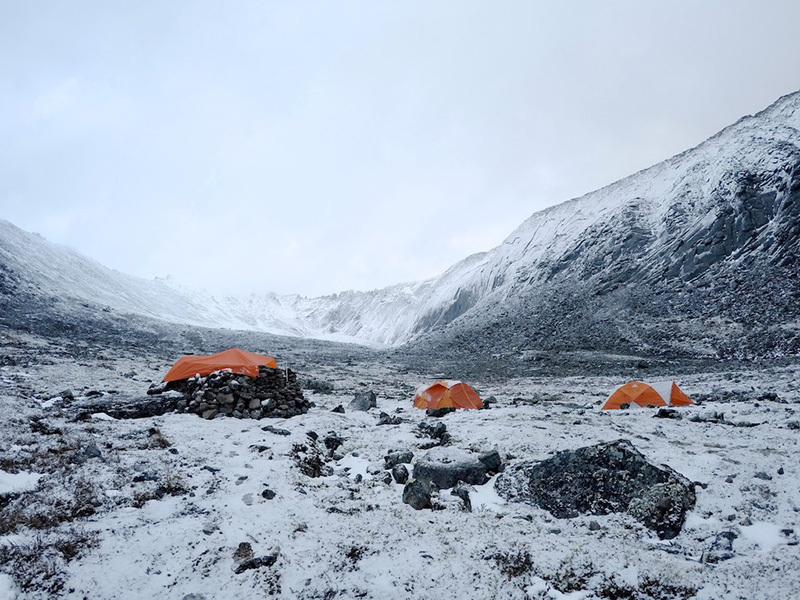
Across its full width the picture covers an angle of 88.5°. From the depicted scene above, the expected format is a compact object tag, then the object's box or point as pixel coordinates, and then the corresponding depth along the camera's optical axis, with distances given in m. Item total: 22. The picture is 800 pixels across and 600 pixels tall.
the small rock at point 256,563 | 5.21
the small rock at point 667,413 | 12.81
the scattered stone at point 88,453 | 8.02
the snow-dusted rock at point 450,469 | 8.33
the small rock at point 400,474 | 8.53
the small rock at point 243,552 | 5.41
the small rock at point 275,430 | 11.27
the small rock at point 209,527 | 5.90
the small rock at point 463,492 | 7.36
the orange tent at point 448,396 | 16.23
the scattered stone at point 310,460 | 8.85
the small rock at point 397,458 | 9.42
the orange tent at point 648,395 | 15.41
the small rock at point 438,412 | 15.31
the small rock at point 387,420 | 13.73
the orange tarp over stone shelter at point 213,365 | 14.78
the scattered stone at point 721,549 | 5.44
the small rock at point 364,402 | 16.58
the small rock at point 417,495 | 7.29
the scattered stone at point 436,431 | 11.22
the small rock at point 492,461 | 8.77
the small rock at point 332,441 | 10.88
